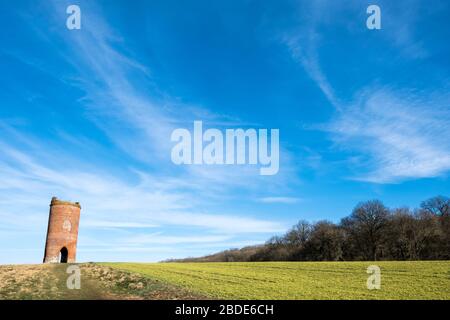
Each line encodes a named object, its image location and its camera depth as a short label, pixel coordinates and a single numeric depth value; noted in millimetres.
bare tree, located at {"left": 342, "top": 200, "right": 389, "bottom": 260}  78875
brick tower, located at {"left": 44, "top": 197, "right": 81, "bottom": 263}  48469
